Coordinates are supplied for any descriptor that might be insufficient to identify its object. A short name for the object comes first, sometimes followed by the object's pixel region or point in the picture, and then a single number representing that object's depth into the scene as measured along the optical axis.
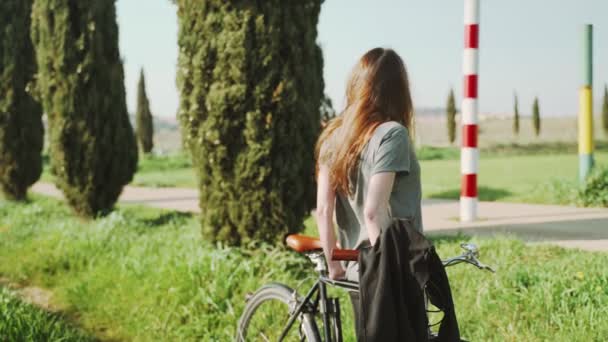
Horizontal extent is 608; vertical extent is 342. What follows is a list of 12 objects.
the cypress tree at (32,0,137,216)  10.13
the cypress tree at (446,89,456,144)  32.46
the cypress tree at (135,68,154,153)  32.34
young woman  2.68
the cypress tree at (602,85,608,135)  31.20
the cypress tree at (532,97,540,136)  34.94
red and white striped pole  8.12
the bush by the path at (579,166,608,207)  9.12
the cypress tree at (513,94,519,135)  34.00
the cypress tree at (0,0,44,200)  13.78
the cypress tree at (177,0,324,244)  5.93
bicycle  2.70
